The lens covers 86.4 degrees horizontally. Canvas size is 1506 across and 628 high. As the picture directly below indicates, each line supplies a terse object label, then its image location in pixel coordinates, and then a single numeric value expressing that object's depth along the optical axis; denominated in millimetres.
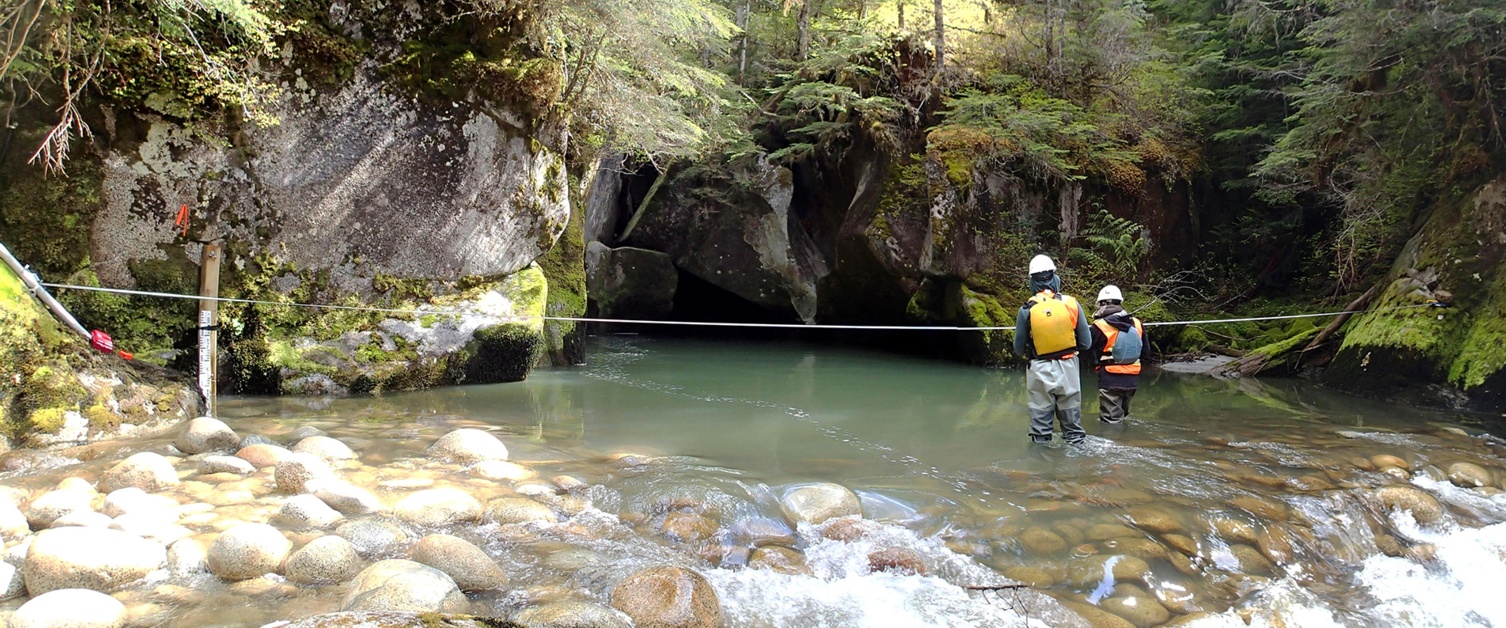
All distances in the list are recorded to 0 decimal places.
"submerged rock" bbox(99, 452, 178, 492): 4473
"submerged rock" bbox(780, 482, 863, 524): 4859
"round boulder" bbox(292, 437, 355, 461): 5512
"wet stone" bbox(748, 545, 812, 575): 4168
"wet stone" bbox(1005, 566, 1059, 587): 4129
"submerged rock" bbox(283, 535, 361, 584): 3484
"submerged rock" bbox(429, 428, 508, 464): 5780
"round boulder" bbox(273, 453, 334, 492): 4672
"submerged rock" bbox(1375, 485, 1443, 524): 5262
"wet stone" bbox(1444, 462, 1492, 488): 5875
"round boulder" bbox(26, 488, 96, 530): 3848
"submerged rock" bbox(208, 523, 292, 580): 3488
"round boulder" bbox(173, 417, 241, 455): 5391
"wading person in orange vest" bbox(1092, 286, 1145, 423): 7199
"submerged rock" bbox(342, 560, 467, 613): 3117
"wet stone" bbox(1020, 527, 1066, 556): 4469
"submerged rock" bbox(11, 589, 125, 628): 2773
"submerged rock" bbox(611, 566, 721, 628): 3418
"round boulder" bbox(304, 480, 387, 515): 4469
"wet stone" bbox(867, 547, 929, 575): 4219
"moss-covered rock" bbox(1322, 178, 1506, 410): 8516
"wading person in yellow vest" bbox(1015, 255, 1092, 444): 6551
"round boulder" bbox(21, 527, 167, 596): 3201
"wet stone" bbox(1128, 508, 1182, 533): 4770
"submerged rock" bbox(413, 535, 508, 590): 3605
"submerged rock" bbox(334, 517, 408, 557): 3891
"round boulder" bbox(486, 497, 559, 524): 4539
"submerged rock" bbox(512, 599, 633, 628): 3227
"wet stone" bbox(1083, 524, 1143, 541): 4605
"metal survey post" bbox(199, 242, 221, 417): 6699
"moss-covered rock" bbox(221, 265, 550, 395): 8102
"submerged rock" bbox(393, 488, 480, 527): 4406
